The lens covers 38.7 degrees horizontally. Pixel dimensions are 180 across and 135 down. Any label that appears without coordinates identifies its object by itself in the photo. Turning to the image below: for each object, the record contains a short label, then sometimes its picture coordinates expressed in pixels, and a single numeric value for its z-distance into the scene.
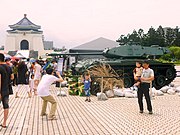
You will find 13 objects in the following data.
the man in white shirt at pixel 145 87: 7.51
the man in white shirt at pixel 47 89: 6.73
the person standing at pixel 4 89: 5.82
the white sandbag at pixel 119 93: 10.68
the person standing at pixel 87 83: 9.63
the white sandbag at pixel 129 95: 10.50
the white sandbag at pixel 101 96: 9.81
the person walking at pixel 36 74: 11.11
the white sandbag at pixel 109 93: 10.48
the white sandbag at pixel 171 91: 11.59
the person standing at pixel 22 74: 10.27
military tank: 13.57
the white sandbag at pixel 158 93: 11.11
